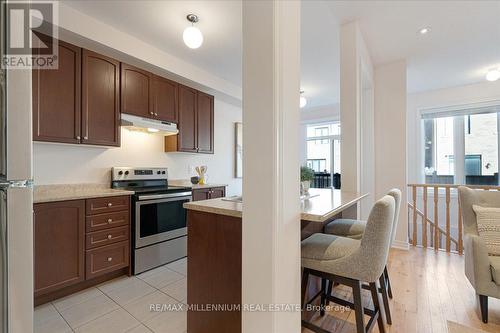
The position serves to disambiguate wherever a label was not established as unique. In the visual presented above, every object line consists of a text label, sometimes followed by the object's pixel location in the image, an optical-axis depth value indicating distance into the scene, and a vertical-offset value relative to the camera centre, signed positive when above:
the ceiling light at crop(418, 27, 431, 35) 2.73 +1.58
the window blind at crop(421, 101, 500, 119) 4.36 +1.09
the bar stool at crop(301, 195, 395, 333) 1.25 -0.51
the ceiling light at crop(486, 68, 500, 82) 3.54 +1.38
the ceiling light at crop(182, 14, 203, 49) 2.22 +1.24
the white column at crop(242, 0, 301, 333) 1.10 +0.03
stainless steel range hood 2.72 +0.52
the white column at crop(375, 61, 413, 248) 3.46 +0.48
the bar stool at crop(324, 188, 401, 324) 1.68 -0.50
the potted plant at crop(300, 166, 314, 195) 2.12 -0.11
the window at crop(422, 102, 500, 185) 4.38 +0.41
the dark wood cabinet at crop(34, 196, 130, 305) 1.98 -0.73
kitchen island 1.35 -0.56
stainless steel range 2.63 -0.60
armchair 1.76 -0.79
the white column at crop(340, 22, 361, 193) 2.53 +0.68
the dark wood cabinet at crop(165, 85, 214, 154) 3.44 +0.67
